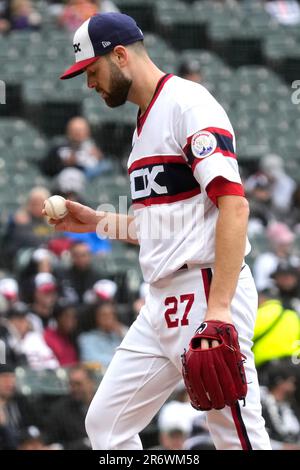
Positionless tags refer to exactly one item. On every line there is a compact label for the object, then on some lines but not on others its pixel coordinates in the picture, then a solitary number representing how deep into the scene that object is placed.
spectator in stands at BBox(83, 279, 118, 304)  16.42
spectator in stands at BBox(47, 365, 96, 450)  13.72
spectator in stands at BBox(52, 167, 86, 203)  18.76
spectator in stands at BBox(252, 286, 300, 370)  13.53
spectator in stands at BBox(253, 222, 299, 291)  17.73
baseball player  7.18
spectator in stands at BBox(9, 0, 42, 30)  23.87
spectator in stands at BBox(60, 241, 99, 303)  17.08
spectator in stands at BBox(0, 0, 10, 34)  23.84
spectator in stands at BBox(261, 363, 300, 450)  13.49
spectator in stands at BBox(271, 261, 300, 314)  17.11
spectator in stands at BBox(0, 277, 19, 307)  16.03
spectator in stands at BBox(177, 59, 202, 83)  22.98
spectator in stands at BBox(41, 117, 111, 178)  19.95
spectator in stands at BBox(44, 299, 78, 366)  15.52
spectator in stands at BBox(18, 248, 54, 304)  16.42
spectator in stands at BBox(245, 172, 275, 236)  19.93
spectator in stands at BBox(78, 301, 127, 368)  15.64
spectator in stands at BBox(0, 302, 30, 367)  14.95
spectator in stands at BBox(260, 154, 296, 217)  20.97
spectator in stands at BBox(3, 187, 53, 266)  17.41
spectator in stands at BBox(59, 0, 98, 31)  23.84
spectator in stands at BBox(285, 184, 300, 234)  20.62
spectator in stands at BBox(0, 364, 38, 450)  13.48
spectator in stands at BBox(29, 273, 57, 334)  15.99
